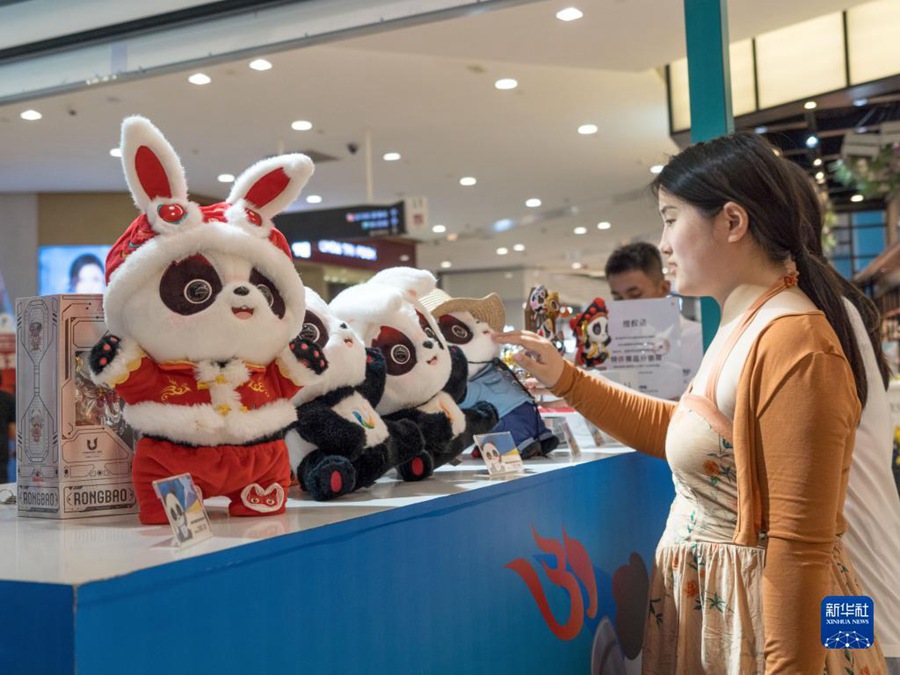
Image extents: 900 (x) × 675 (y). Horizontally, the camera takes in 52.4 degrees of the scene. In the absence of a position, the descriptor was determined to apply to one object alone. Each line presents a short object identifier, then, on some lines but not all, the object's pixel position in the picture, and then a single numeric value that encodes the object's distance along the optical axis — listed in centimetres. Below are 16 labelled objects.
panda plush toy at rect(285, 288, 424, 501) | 138
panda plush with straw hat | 206
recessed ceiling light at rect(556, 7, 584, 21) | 483
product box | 129
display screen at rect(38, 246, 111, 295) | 934
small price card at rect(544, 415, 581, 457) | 200
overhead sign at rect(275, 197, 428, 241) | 849
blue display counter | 81
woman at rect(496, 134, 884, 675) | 113
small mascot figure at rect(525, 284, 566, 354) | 241
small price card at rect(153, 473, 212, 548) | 97
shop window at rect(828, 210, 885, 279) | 1642
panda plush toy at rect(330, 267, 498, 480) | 166
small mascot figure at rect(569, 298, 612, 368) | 255
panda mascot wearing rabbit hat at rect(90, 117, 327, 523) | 120
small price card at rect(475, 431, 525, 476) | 161
